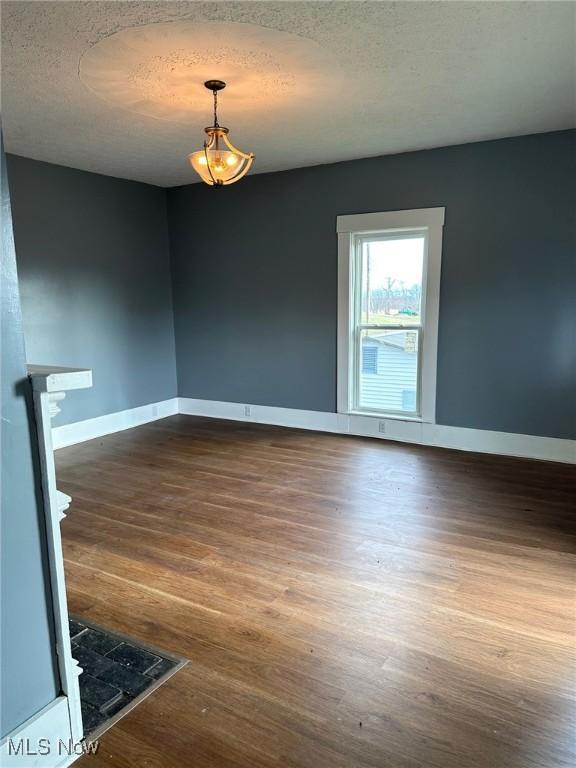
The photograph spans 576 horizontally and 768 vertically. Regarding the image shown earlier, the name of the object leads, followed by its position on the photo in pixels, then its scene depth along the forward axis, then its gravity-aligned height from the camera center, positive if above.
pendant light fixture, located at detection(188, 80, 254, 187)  2.90 +0.85
